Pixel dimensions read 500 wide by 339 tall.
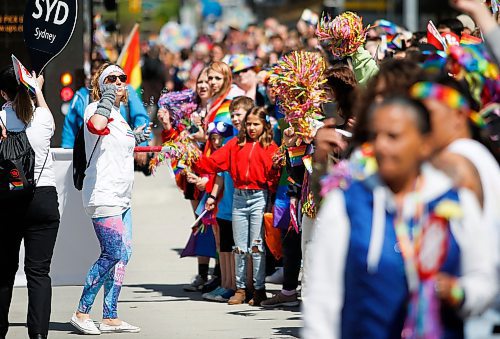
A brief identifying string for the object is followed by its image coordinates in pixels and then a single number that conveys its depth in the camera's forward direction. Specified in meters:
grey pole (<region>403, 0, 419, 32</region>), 58.61
